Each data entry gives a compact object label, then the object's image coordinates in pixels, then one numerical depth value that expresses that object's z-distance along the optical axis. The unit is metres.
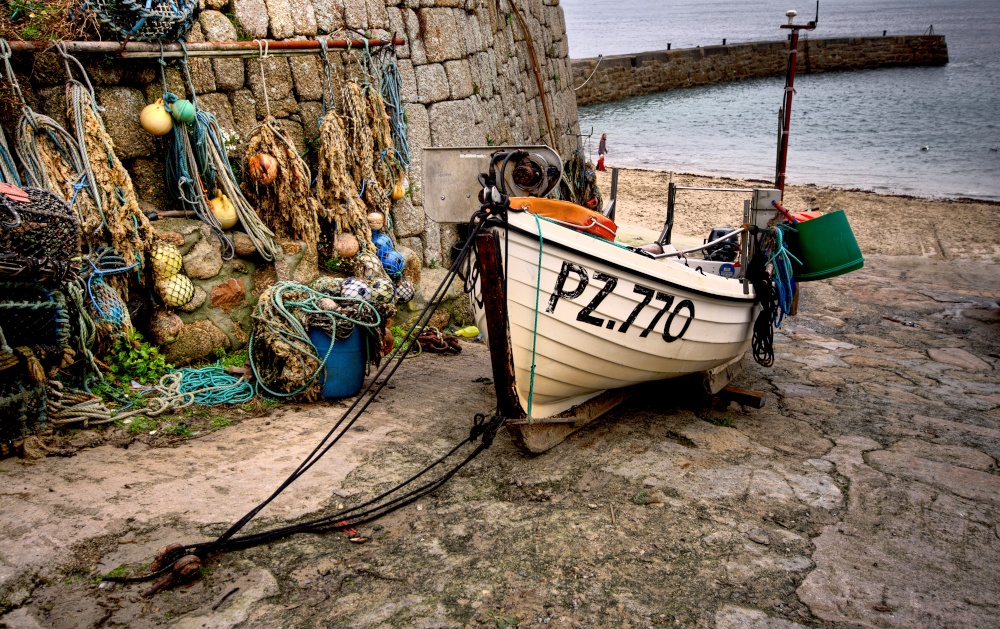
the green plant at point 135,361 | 4.98
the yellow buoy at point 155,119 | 5.23
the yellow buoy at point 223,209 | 5.61
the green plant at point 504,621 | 3.05
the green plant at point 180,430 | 4.57
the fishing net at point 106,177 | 4.88
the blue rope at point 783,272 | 5.04
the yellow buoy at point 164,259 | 5.16
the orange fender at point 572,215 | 4.50
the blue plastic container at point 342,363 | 5.05
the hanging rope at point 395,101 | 6.73
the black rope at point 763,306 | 5.05
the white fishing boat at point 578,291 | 4.04
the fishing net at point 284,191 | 5.70
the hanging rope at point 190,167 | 5.37
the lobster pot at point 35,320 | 4.05
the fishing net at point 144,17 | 4.91
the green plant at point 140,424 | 4.55
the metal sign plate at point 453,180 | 4.61
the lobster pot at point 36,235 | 3.88
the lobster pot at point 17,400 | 4.02
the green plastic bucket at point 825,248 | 4.96
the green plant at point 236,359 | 5.45
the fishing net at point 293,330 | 4.97
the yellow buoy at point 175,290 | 5.20
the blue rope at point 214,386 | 4.98
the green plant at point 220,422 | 4.73
